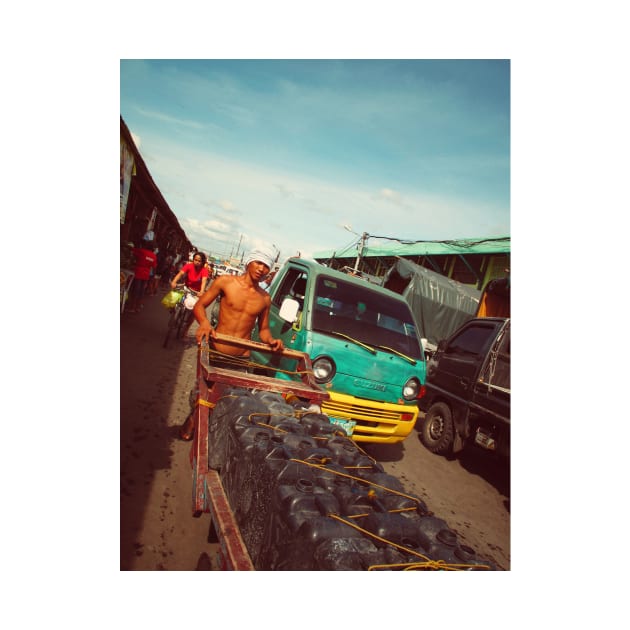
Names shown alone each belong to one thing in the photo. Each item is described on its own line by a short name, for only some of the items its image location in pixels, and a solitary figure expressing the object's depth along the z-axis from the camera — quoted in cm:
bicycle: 746
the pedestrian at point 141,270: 895
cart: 165
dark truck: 464
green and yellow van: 391
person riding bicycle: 758
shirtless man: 380
